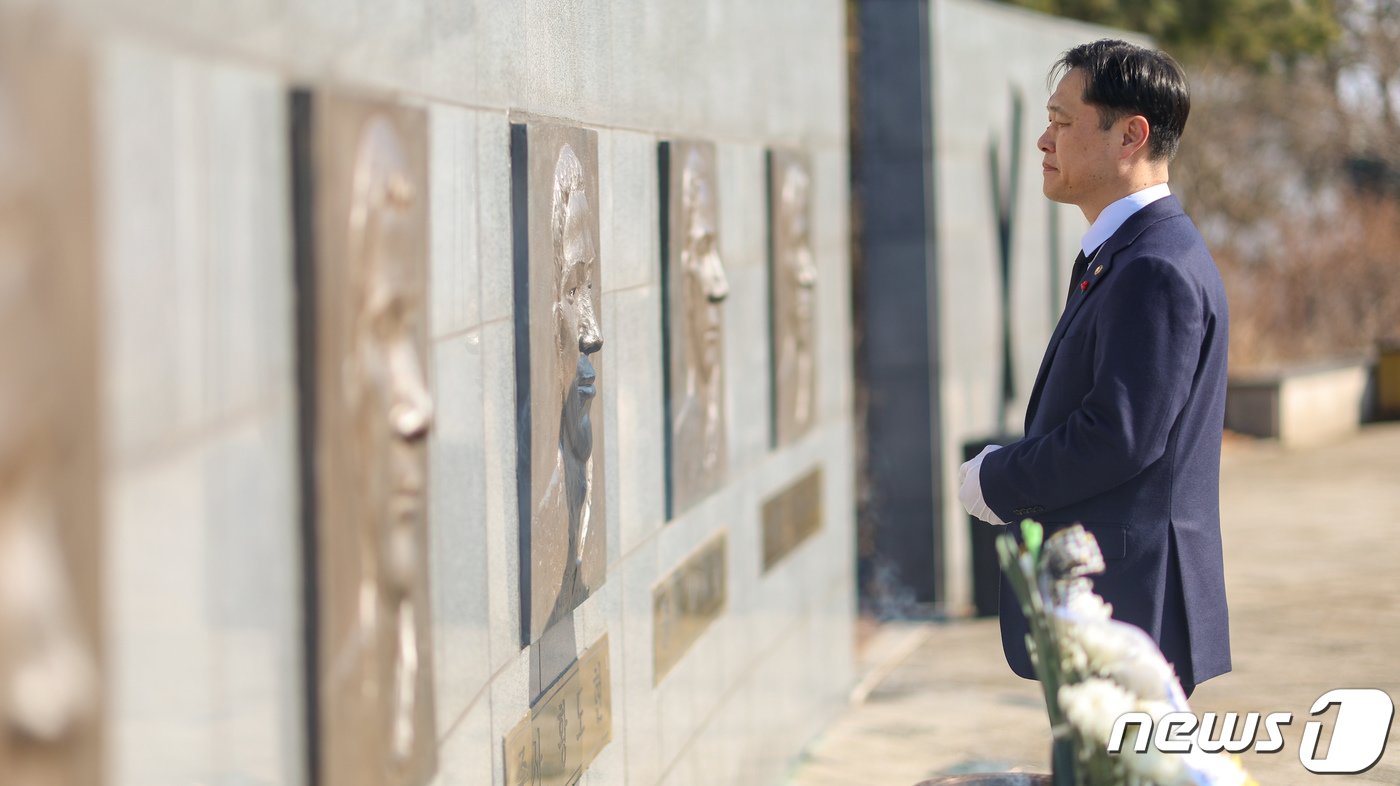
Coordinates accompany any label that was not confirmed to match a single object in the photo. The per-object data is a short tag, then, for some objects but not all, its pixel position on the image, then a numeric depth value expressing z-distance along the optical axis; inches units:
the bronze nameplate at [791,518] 249.1
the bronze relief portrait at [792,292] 249.6
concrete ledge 657.0
